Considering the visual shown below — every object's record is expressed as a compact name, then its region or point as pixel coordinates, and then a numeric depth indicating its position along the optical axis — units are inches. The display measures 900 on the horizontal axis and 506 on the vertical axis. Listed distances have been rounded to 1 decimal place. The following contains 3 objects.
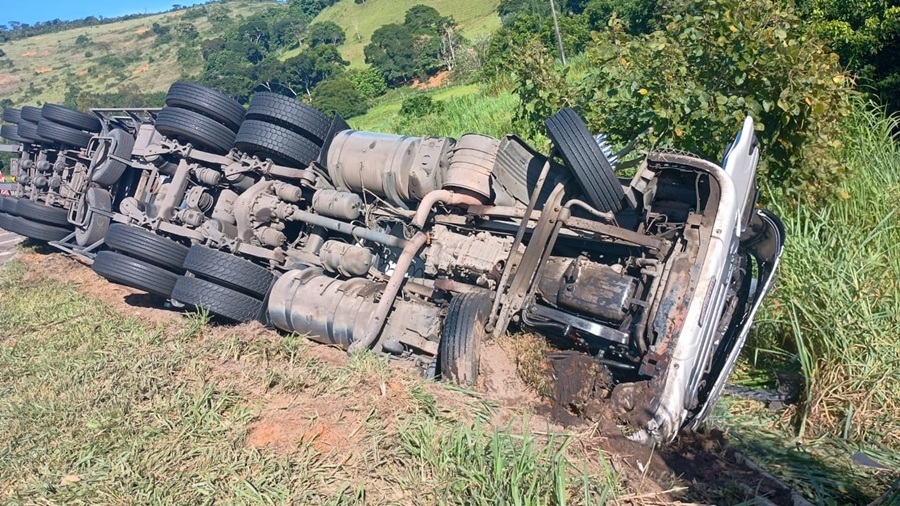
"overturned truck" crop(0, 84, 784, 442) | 142.5
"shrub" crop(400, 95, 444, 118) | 703.5
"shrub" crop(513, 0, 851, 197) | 202.2
